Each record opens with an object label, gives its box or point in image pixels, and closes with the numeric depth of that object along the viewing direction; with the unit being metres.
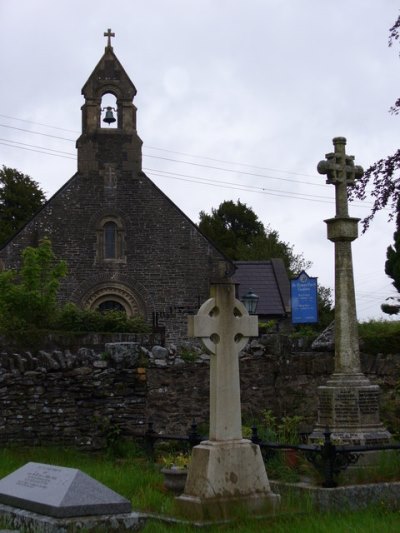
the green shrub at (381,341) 16.11
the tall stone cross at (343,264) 11.92
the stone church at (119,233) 31.16
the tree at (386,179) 15.91
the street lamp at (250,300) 19.70
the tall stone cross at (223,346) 8.84
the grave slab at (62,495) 7.09
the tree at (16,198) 51.06
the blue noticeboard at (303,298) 21.17
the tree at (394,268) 31.66
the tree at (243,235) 58.19
